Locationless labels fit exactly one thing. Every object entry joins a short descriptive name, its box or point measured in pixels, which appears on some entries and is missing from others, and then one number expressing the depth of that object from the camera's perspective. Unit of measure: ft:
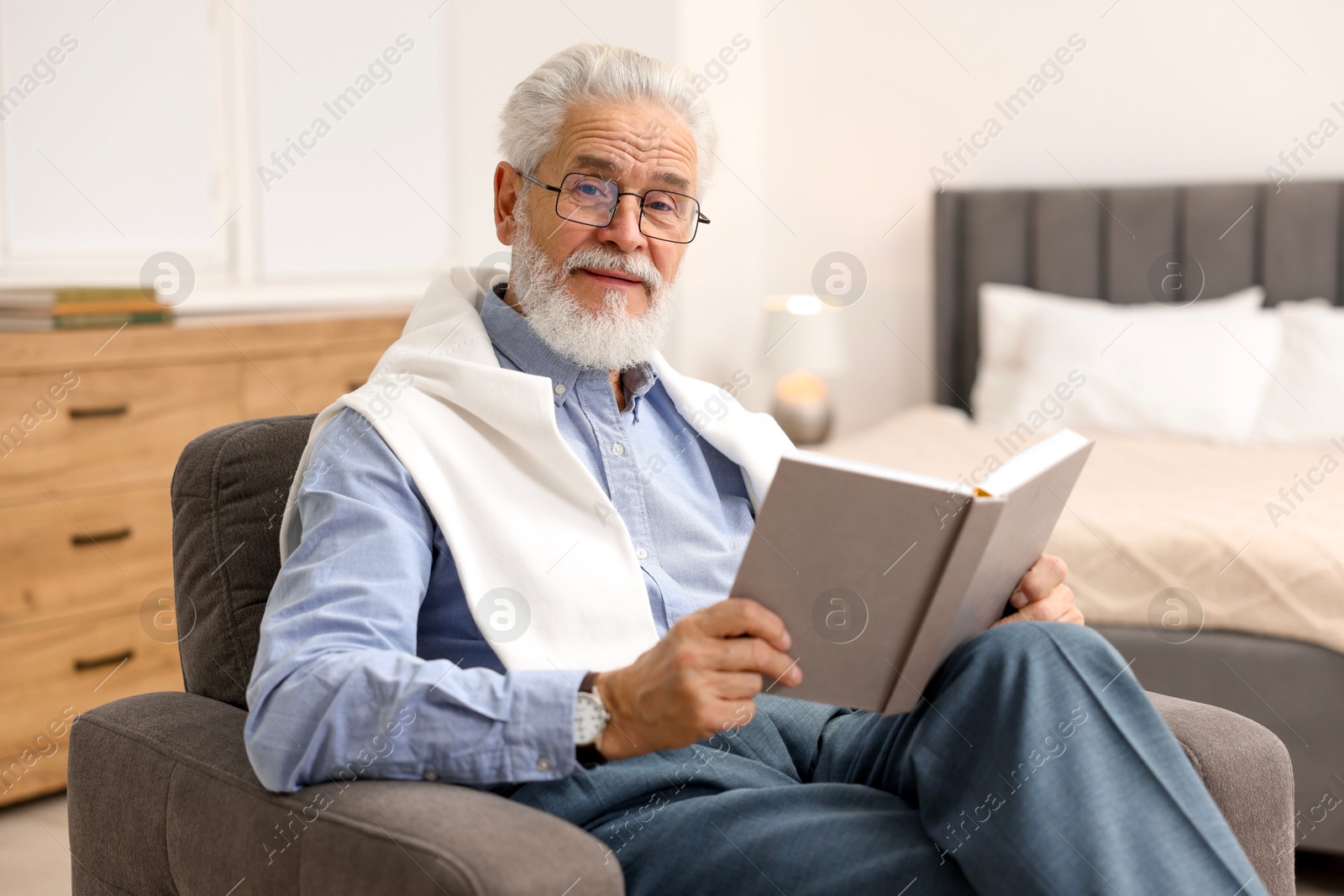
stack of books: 7.84
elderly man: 3.19
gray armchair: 2.85
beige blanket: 6.58
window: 9.43
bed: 6.62
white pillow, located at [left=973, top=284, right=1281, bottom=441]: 10.28
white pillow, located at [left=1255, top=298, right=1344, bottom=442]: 9.96
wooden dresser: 7.74
